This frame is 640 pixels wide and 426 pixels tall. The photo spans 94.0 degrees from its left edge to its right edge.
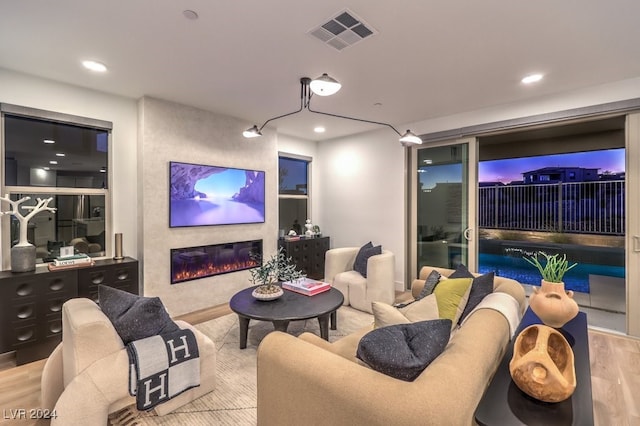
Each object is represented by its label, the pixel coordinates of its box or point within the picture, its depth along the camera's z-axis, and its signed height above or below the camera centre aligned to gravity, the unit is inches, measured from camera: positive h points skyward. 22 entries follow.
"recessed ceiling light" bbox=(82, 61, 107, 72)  107.1 +53.7
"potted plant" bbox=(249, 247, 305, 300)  114.7 -26.5
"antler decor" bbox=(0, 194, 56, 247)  111.1 +0.4
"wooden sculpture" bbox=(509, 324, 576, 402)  43.4 -24.1
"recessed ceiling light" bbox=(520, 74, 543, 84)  115.7 +53.2
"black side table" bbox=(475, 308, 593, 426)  41.1 -28.6
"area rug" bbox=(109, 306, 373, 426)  76.7 -52.4
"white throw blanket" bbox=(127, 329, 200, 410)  71.8 -38.9
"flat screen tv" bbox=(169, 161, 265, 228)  150.6 +9.8
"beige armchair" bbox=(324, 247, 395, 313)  151.1 -37.0
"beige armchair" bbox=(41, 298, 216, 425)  65.1 -37.7
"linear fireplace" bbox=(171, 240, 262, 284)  152.3 -26.0
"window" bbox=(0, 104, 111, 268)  117.0 +15.6
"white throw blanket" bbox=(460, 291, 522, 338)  71.7 -23.8
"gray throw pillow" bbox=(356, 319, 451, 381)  48.1 -23.1
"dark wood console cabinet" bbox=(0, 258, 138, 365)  102.2 -32.7
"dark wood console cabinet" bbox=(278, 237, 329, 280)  198.8 -28.1
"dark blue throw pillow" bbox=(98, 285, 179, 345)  75.8 -26.5
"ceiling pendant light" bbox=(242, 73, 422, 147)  95.1 +41.5
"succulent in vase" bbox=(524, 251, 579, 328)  62.8 -18.7
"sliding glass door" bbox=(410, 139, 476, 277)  163.8 +4.5
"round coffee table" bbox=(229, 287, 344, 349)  100.2 -34.3
